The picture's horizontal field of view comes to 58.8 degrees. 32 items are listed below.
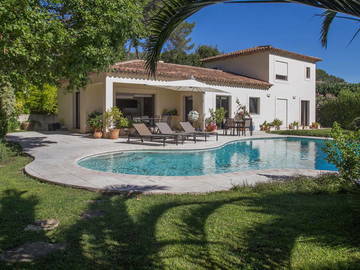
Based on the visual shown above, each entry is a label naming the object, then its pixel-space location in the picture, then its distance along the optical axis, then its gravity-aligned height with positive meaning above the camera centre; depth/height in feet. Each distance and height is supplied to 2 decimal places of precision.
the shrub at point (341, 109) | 86.58 +5.41
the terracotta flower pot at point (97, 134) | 57.88 -1.24
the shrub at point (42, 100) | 78.12 +6.86
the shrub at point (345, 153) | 17.60 -1.45
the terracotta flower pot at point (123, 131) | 63.41 -0.67
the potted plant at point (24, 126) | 78.18 +0.43
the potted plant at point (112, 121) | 56.85 +1.23
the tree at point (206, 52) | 145.18 +34.93
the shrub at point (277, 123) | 87.25 +1.25
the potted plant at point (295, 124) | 91.76 +1.02
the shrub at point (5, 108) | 36.50 +2.32
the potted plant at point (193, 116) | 66.69 +2.45
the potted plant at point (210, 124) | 72.02 +0.82
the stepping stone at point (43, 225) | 13.78 -4.33
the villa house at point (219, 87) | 62.59 +8.85
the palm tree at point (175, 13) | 9.90 +4.16
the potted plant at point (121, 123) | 57.72 +0.86
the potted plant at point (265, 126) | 85.20 +0.42
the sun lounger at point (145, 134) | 49.58 -1.01
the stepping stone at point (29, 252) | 11.12 -4.51
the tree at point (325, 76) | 230.48 +38.53
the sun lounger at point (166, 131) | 51.70 -0.55
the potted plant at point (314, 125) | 97.45 +0.78
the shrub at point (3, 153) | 31.86 -2.59
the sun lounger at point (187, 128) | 54.90 -0.07
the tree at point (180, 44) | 147.76 +39.85
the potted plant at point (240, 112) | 73.46 +3.90
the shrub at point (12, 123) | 38.24 +0.58
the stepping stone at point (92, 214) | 15.65 -4.32
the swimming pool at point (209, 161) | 34.28 -4.13
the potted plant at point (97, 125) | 58.03 +0.50
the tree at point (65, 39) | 25.87 +8.71
